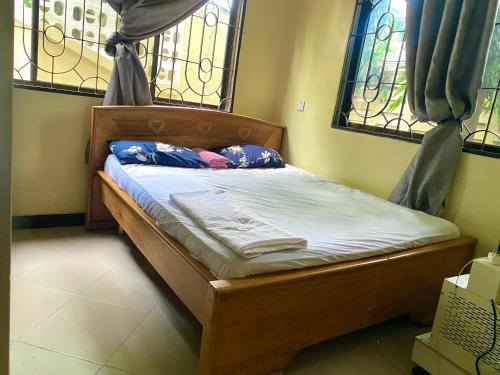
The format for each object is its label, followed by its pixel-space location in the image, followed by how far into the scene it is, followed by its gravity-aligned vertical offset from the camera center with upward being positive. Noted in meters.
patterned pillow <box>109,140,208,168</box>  2.50 -0.44
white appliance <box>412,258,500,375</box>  1.39 -0.74
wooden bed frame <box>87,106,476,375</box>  1.26 -0.72
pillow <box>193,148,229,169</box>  2.82 -0.45
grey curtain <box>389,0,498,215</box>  2.04 +0.30
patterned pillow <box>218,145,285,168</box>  2.98 -0.42
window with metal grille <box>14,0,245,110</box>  2.51 +0.25
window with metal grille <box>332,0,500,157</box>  2.18 +0.26
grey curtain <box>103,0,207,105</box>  2.65 +0.35
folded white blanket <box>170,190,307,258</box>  1.36 -0.49
